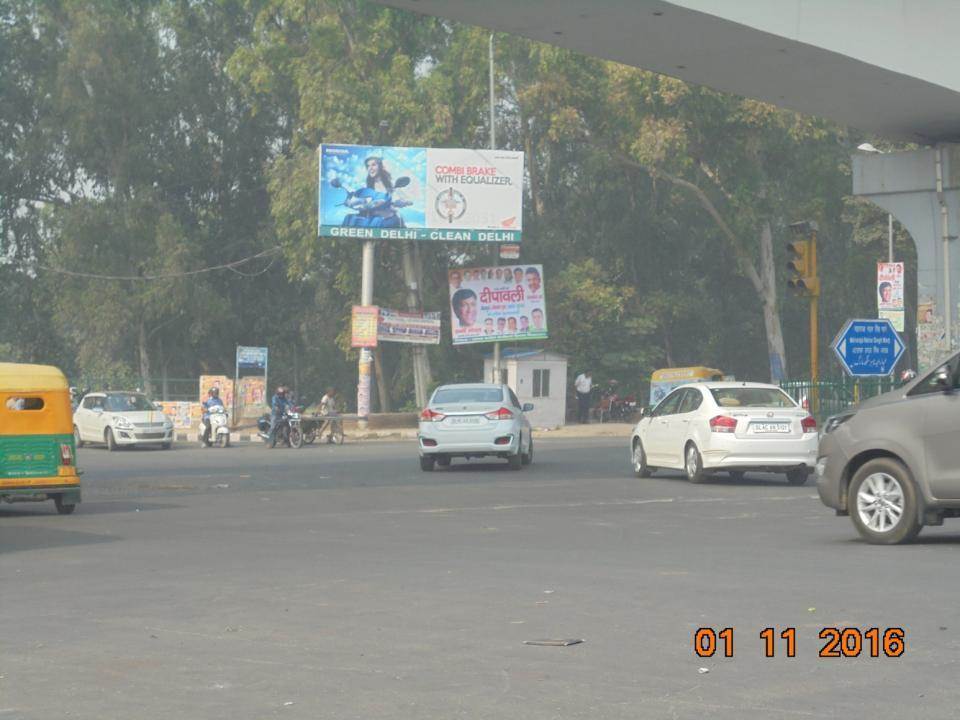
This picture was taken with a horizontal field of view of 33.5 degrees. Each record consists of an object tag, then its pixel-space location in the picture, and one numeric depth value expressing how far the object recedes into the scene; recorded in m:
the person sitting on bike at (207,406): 42.22
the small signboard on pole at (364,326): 50.59
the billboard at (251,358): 50.53
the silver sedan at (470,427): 28.05
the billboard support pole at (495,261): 51.22
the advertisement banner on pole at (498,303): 53.38
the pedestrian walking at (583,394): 55.22
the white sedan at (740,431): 22.94
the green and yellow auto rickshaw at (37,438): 18.80
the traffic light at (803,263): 26.52
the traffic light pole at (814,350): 27.21
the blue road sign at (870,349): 27.70
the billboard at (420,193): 50.34
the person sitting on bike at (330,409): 43.81
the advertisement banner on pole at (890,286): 43.09
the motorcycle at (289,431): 41.28
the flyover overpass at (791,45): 20.67
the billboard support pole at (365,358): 50.62
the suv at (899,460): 13.30
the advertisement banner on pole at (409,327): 52.53
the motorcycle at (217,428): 42.22
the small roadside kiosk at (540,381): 51.78
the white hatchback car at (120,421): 40.16
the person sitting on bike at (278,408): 41.00
